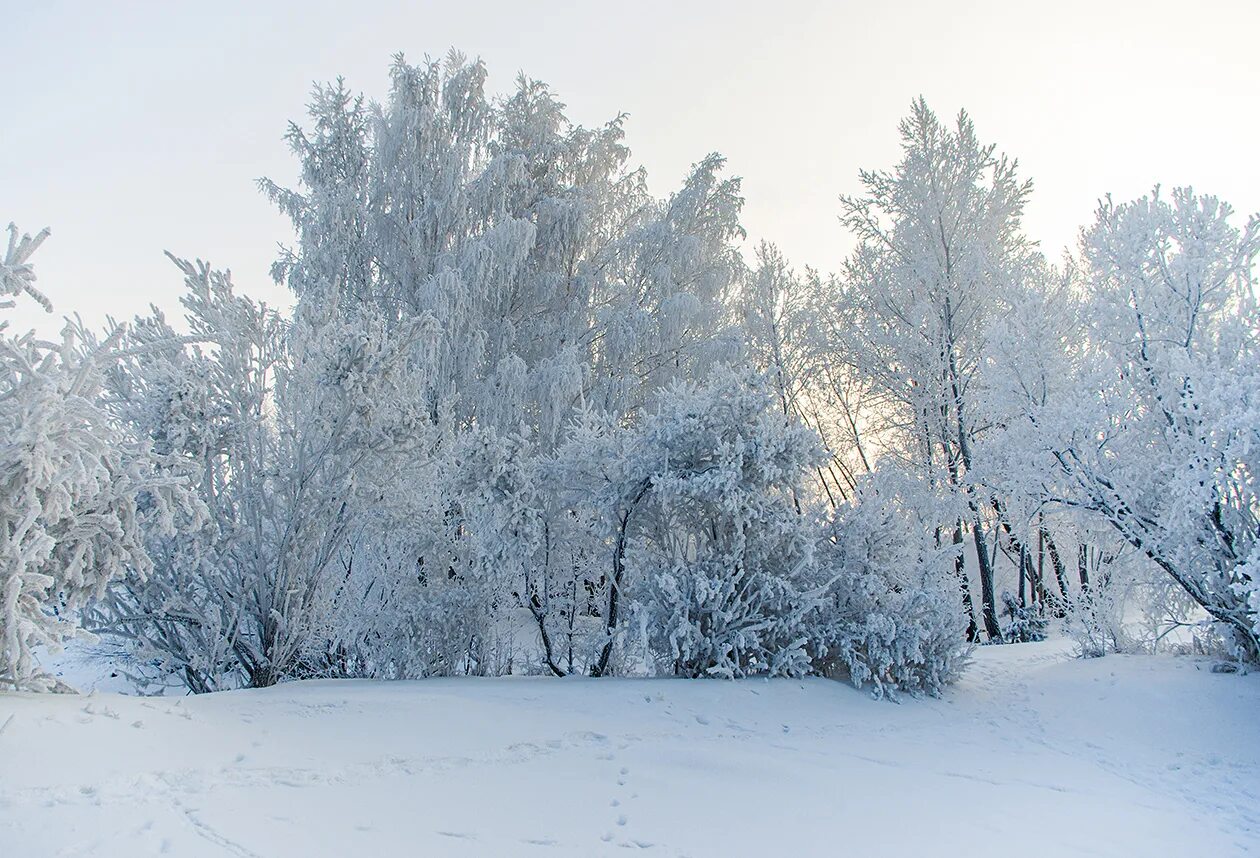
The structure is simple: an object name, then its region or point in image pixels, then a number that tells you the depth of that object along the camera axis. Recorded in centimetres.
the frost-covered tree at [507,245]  1194
